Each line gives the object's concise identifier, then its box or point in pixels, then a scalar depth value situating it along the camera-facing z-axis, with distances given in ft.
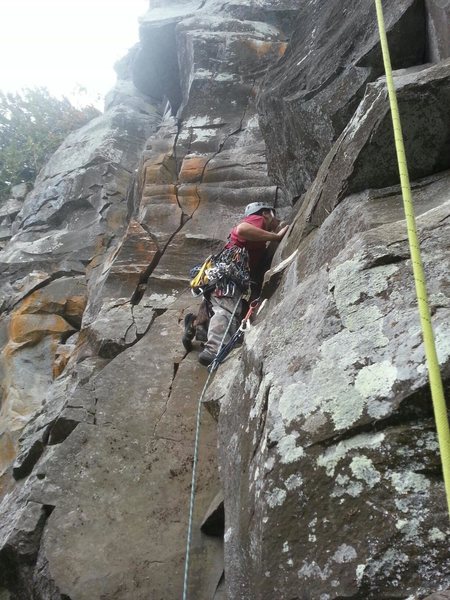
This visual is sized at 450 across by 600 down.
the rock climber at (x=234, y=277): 18.91
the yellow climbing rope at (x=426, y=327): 5.84
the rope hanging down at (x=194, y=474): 11.76
